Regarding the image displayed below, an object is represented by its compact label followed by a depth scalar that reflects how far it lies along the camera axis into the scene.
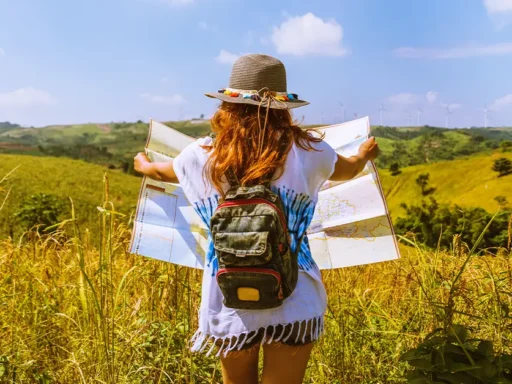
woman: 1.99
